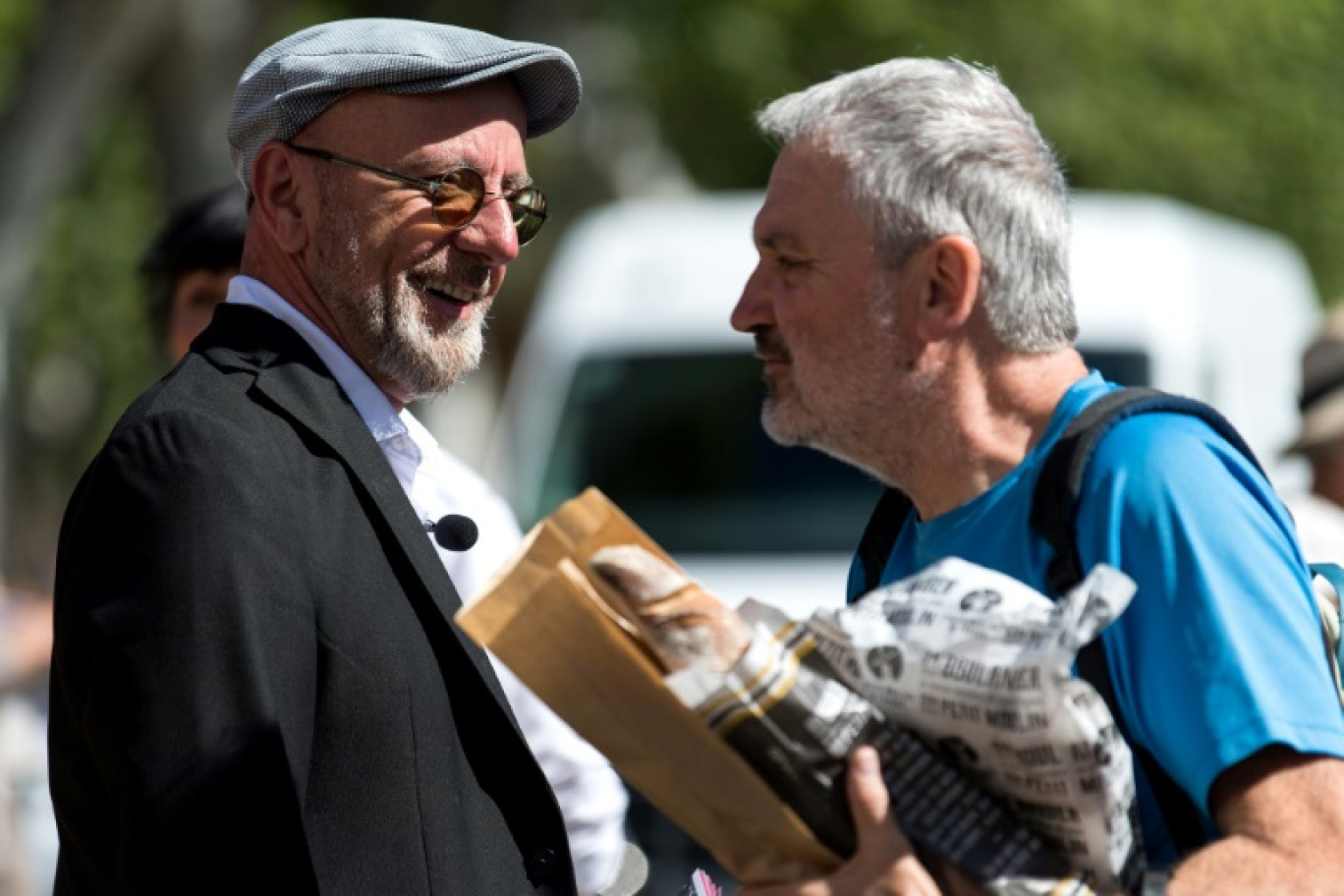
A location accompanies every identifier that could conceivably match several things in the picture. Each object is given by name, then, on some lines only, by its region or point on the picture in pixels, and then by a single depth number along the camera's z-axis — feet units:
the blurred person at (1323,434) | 30.68
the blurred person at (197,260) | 28.09
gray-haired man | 13.88
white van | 49.21
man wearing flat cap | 15.52
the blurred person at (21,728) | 38.27
